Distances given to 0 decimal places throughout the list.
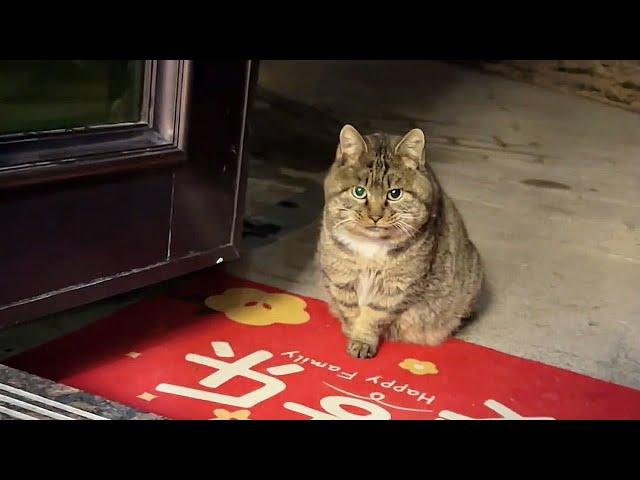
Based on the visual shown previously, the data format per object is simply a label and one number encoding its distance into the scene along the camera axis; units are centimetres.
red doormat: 152
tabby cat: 174
